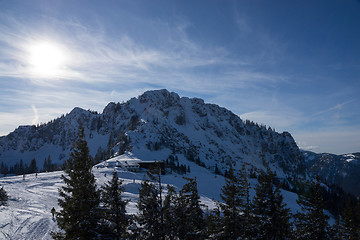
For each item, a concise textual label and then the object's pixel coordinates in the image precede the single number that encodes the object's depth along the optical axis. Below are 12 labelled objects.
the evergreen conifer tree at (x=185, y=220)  18.80
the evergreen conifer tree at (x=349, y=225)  24.78
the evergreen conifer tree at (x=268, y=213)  16.14
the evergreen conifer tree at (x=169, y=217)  17.31
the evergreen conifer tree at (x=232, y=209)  16.70
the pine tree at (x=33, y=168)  131.98
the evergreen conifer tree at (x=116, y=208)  15.61
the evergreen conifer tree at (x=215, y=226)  17.05
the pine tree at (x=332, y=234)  17.95
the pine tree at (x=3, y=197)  34.17
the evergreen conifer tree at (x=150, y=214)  17.25
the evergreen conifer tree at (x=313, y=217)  18.08
